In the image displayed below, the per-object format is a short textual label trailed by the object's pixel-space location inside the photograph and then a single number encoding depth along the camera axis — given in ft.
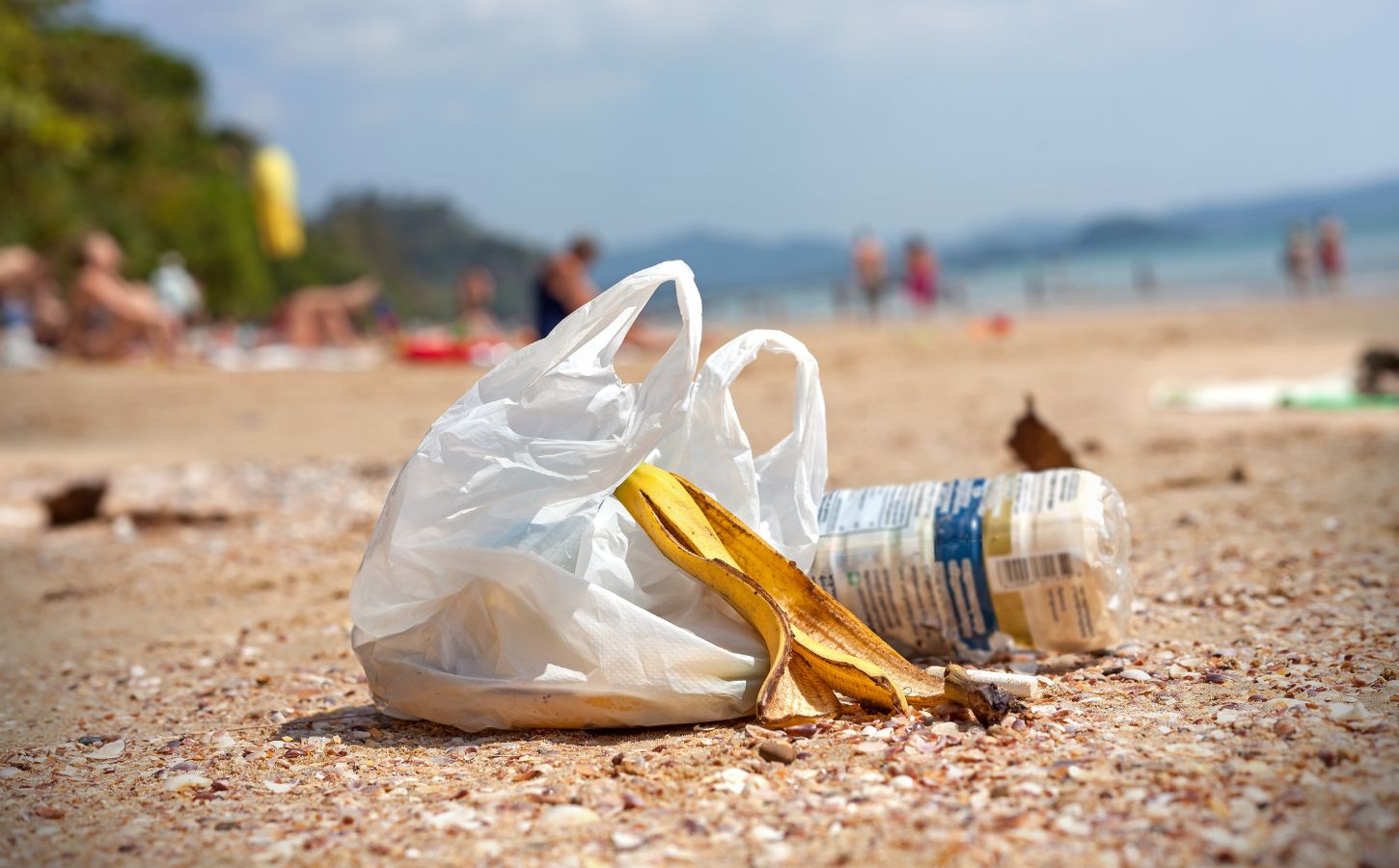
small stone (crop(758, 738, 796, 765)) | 7.07
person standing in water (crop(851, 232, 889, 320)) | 63.87
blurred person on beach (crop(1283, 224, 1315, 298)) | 66.69
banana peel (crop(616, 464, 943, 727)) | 7.72
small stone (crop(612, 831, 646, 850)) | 6.07
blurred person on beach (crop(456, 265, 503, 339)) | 54.39
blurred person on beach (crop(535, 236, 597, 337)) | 33.40
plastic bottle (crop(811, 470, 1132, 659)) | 8.52
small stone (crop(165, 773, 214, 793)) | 7.25
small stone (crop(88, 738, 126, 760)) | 8.07
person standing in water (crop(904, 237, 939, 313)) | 61.31
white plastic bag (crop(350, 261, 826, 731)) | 7.75
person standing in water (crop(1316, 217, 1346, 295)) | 65.05
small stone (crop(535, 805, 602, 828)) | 6.41
